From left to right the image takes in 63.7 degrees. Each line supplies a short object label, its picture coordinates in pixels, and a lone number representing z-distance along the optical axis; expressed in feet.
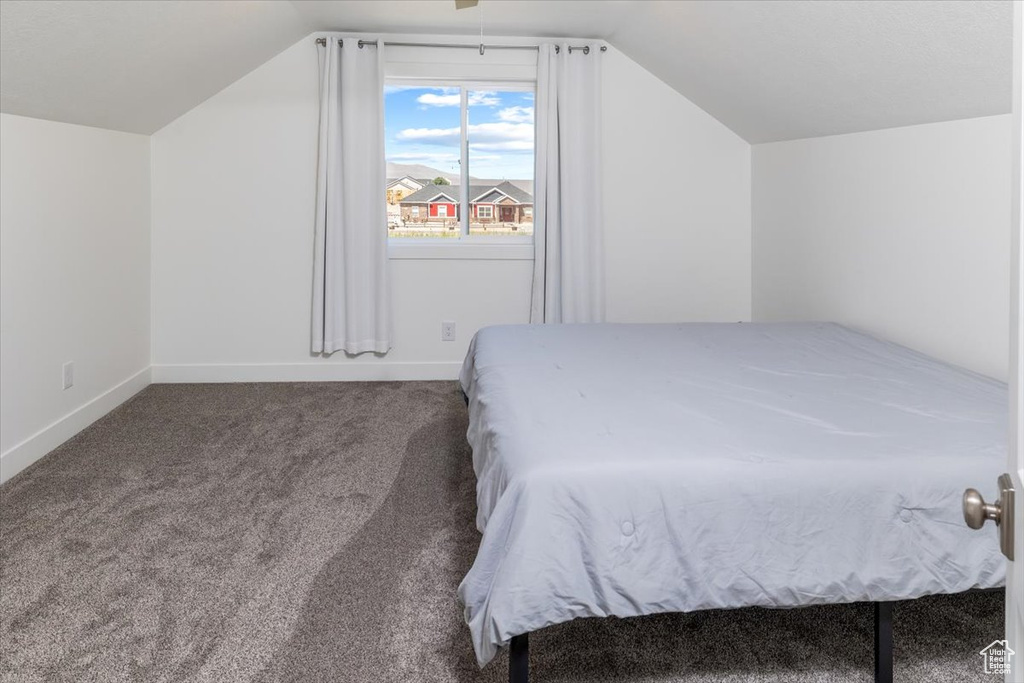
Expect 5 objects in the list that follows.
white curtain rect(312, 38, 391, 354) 14.66
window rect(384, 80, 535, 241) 15.94
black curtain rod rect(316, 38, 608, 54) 14.69
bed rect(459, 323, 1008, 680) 4.93
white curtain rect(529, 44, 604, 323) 15.02
